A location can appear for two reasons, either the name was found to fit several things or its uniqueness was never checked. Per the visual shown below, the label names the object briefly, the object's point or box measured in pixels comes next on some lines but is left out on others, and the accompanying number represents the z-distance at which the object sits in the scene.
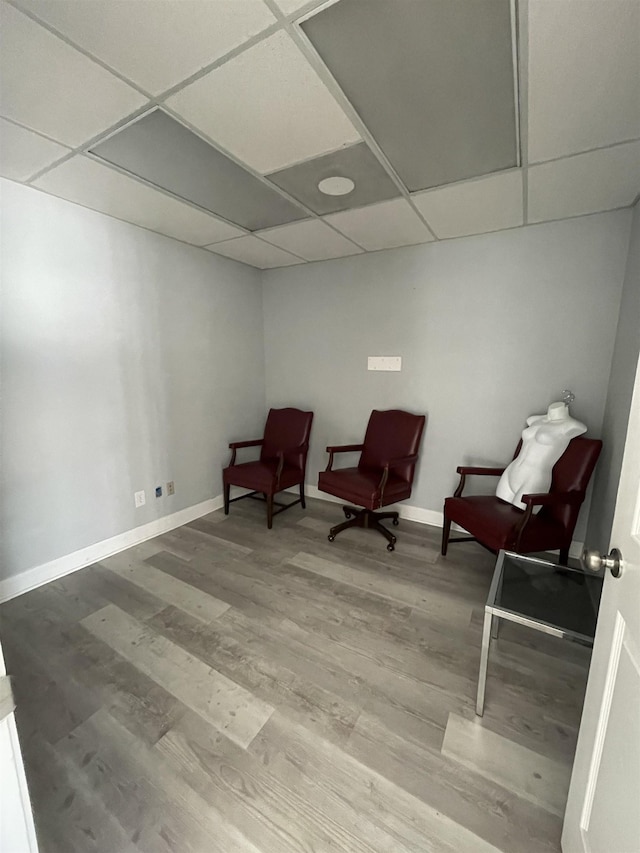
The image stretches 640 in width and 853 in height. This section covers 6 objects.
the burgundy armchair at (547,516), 1.83
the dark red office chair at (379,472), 2.44
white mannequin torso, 2.07
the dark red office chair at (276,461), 2.75
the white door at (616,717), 0.64
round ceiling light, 1.78
